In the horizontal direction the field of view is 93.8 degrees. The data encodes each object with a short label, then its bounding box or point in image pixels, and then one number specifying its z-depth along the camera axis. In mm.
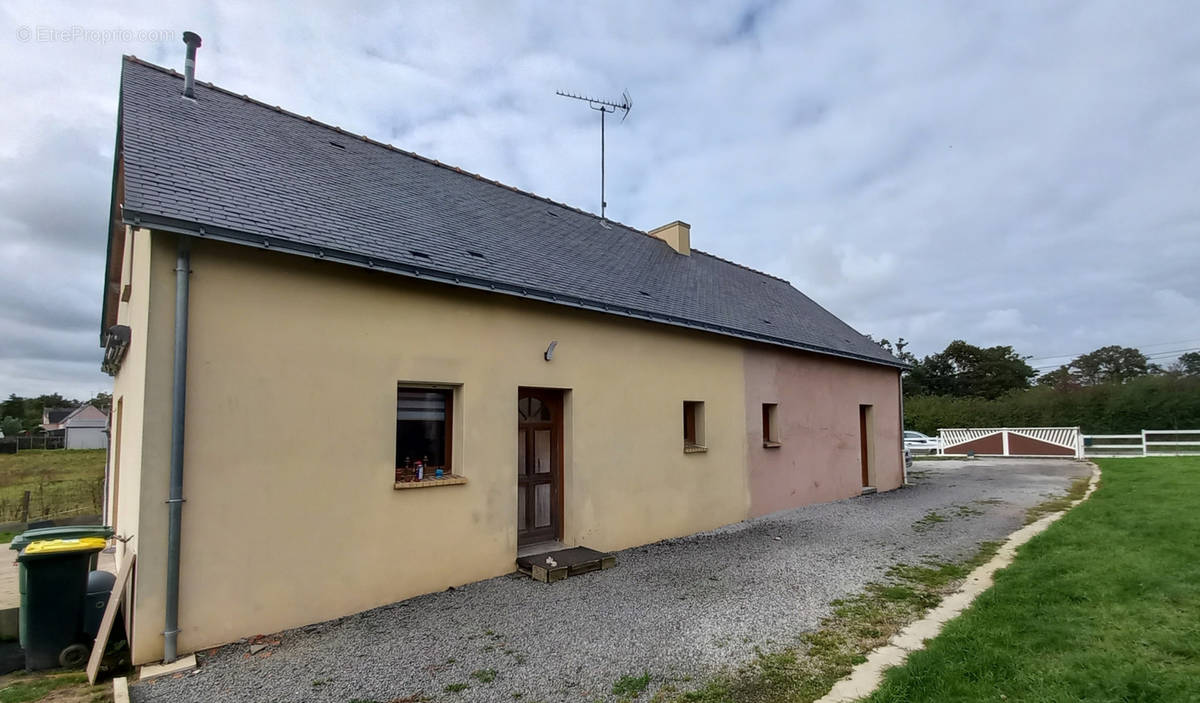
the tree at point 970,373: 53062
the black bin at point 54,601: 4570
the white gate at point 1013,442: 22938
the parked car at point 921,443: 28297
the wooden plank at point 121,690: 3791
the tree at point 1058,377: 54750
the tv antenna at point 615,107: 13268
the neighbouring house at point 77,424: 46969
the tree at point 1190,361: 49812
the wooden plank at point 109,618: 4254
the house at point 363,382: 4785
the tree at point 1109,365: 55625
